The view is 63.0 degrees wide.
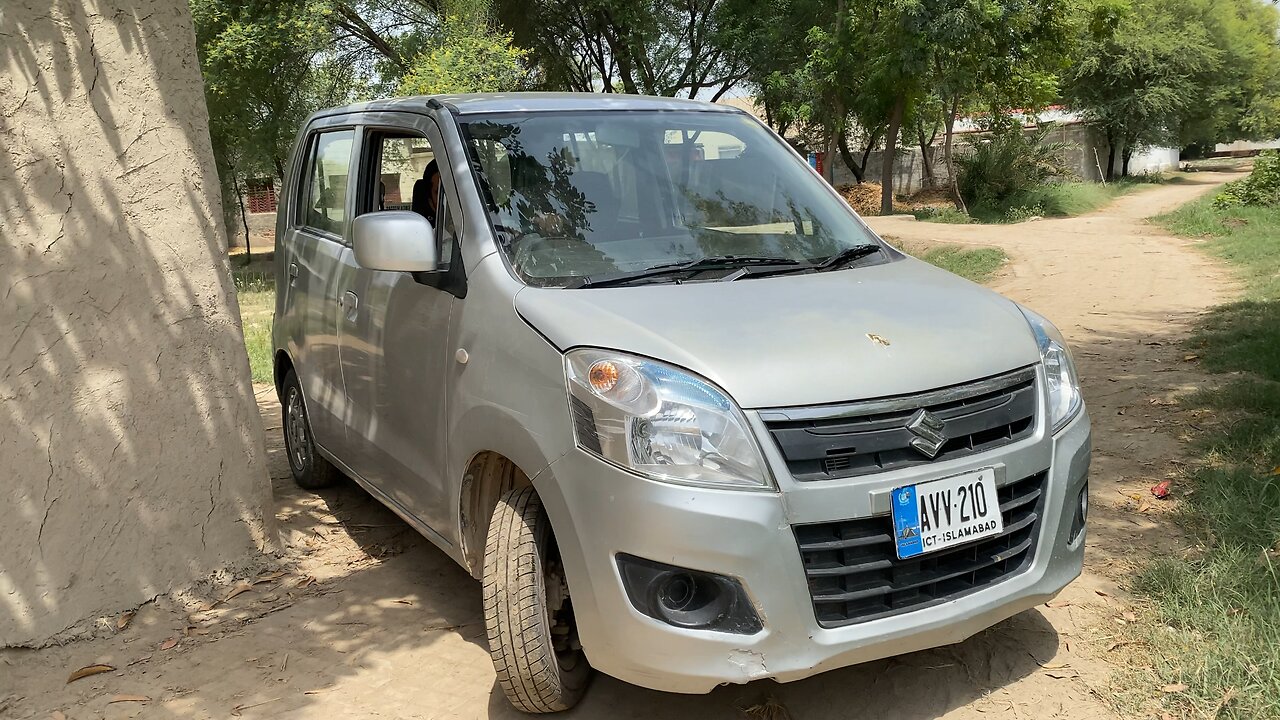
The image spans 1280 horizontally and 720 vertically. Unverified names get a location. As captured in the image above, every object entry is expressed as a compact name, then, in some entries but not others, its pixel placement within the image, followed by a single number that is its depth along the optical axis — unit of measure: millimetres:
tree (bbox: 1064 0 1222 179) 36156
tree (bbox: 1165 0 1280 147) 41219
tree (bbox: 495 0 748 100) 25391
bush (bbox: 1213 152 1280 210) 19330
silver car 2660
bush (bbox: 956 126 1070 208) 26141
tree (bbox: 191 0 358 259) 19875
